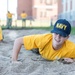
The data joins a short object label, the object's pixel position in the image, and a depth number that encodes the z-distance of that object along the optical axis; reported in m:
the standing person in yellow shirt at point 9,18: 22.50
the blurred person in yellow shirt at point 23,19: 24.84
